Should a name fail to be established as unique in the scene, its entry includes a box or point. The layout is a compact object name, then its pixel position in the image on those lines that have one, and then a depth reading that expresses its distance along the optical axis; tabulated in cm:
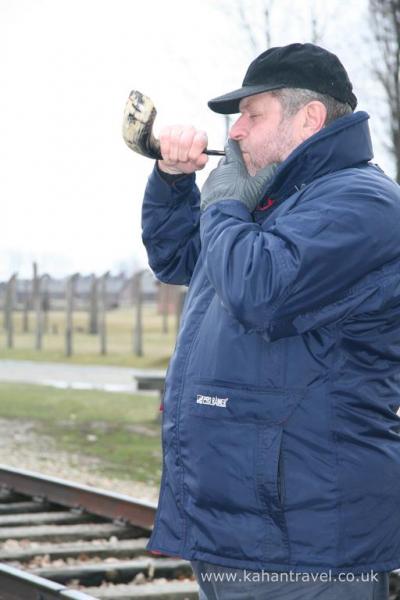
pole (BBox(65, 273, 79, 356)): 2672
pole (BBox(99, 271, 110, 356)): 2727
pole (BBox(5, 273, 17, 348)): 3133
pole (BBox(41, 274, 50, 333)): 3732
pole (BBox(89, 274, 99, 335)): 3272
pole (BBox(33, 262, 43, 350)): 2916
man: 253
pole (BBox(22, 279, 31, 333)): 3798
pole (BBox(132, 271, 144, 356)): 2658
